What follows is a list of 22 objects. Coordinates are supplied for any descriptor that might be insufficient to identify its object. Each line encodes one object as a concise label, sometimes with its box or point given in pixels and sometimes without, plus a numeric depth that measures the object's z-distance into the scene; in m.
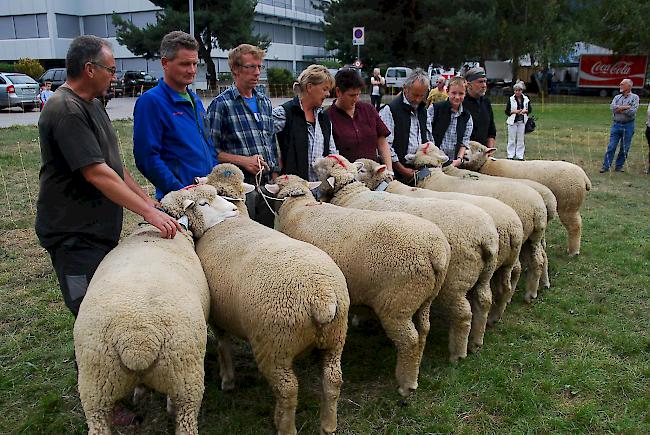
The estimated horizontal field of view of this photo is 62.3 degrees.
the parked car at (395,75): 31.56
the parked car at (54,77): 24.62
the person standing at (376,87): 21.08
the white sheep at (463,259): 3.72
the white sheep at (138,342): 2.25
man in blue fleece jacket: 3.34
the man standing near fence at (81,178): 2.65
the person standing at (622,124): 11.30
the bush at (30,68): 31.61
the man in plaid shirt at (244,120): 3.94
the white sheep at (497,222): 4.16
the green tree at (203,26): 27.83
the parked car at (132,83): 29.67
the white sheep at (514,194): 4.75
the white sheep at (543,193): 5.32
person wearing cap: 6.13
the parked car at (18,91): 20.09
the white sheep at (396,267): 3.26
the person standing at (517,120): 12.27
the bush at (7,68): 33.78
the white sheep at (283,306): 2.67
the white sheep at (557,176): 5.94
